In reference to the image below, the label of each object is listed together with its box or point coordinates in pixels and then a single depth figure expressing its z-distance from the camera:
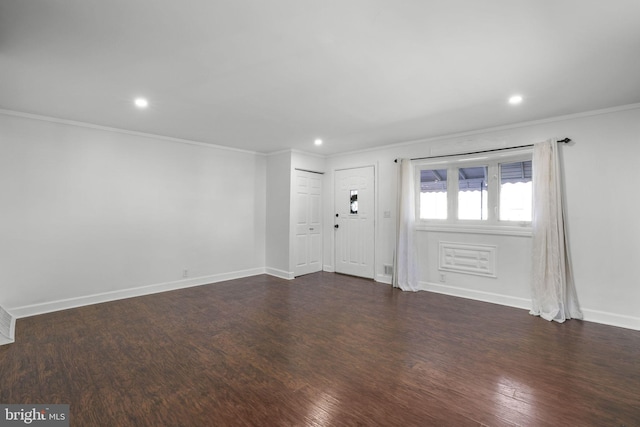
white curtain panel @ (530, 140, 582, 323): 3.70
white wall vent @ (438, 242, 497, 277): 4.40
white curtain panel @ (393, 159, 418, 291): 5.00
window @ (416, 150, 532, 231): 4.29
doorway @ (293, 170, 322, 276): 6.01
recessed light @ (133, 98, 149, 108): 3.30
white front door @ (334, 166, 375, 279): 5.80
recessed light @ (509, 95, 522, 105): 3.18
